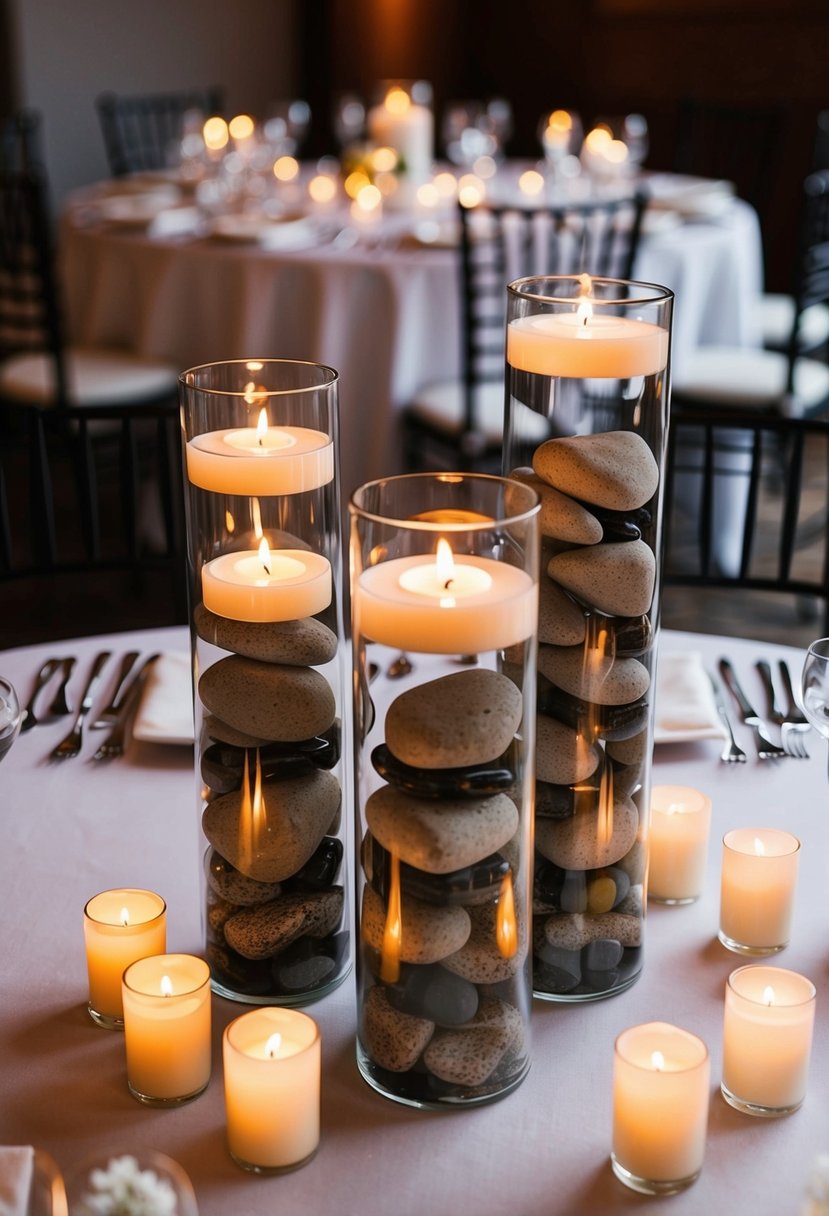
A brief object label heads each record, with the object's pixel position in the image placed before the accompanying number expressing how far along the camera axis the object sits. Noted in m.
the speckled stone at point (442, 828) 0.70
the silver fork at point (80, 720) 1.14
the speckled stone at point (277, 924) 0.83
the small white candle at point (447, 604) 0.68
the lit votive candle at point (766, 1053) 0.73
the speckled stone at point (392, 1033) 0.74
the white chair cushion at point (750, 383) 3.31
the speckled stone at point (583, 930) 0.84
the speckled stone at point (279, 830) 0.83
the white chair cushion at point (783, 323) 3.64
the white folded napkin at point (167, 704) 1.15
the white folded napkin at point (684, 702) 1.15
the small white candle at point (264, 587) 0.82
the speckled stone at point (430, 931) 0.72
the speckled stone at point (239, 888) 0.84
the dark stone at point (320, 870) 0.85
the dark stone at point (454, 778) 0.70
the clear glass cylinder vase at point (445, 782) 0.69
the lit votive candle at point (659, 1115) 0.67
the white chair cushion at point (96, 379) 3.26
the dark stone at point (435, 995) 0.73
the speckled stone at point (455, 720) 0.69
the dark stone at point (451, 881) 0.71
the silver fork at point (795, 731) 1.14
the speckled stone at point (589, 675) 0.82
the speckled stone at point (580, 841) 0.83
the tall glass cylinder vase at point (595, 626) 0.81
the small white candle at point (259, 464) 0.85
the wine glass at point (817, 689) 0.97
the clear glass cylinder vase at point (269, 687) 0.83
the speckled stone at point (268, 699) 0.82
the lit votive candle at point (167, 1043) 0.74
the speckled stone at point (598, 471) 0.80
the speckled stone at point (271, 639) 0.83
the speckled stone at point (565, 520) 0.80
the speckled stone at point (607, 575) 0.81
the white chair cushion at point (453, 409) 3.02
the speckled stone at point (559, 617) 0.81
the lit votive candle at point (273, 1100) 0.69
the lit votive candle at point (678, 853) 0.95
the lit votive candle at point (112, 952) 0.82
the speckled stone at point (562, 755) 0.82
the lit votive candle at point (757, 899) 0.88
